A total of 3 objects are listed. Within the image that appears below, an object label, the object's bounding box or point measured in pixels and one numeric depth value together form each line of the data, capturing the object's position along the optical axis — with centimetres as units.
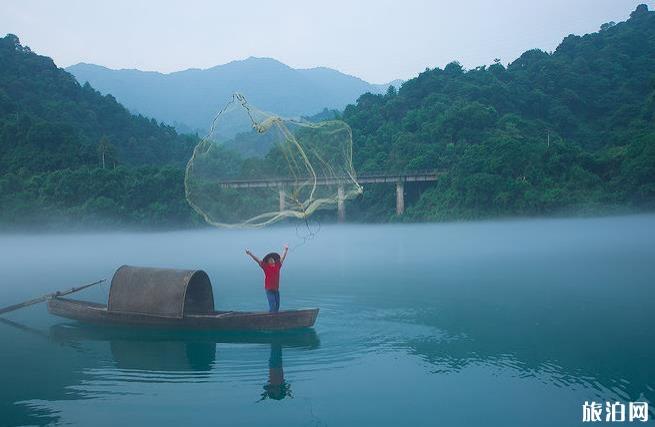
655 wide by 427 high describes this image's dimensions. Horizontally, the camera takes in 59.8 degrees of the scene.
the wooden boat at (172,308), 1426
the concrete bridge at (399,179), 5695
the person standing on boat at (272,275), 1456
